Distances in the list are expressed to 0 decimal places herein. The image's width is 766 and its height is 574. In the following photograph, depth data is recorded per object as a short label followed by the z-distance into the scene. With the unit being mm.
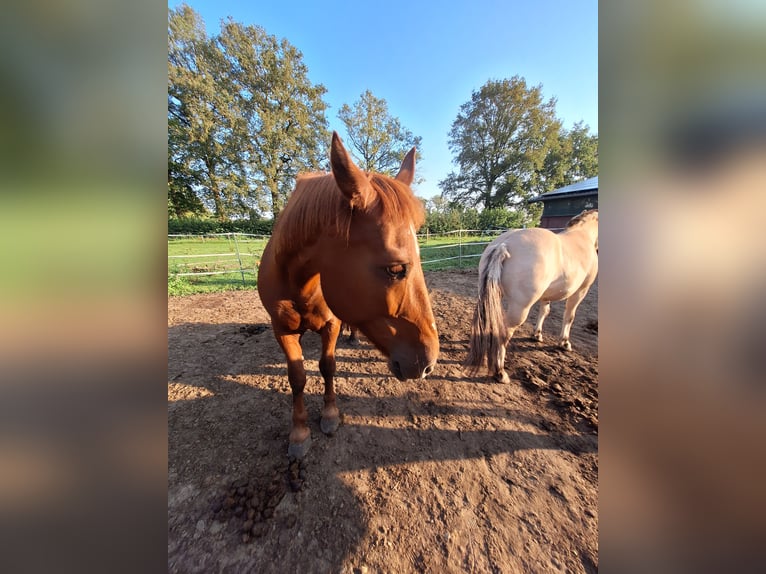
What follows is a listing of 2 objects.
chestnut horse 1260
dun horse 2938
